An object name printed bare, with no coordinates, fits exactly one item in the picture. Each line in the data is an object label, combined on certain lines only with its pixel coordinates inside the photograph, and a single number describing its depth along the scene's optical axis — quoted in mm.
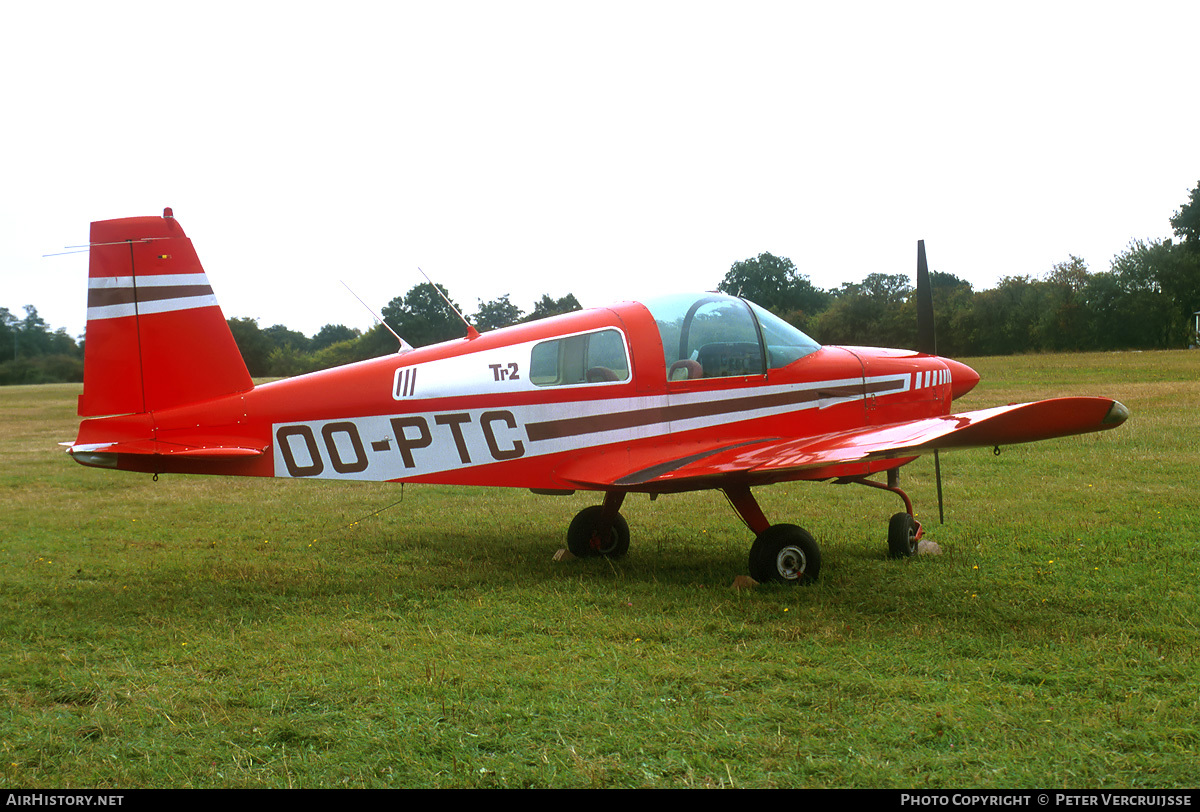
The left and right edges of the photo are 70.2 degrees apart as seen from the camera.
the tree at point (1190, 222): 53844
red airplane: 6230
